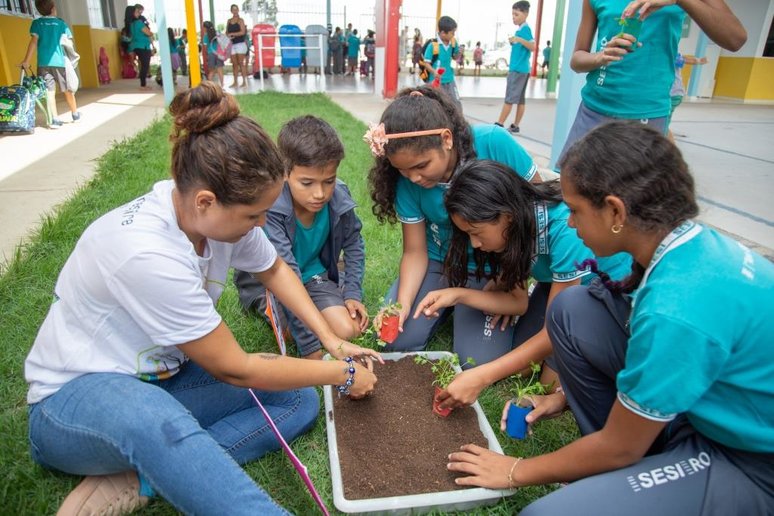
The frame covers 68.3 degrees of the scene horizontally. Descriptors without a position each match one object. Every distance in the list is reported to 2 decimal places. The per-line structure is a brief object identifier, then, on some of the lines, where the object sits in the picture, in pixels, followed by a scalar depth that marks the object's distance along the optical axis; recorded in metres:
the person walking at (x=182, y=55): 16.17
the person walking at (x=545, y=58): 21.44
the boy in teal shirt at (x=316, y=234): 2.17
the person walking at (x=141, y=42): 12.11
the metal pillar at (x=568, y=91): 4.41
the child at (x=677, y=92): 4.38
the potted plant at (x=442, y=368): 2.00
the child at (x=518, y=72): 7.18
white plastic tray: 1.47
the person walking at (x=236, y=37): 12.71
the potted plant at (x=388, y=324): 2.14
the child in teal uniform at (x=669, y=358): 1.10
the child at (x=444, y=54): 7.52
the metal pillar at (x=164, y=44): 8.31
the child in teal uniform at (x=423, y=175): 2.14
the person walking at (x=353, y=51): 18.59
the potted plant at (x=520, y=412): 1.79
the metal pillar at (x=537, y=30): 20.11
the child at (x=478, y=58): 23.08
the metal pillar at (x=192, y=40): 7.61
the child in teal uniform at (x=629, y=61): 2.35
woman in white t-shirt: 1.27
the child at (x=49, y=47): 6.55
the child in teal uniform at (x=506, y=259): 1.85
